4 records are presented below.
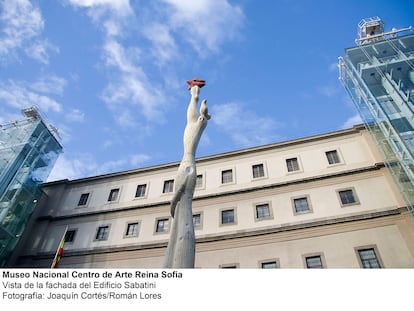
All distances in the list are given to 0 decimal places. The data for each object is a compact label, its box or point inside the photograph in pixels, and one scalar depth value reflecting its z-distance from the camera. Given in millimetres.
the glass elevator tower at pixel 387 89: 17375
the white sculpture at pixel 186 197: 6121
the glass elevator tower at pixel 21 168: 21828
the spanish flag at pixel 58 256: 15971
